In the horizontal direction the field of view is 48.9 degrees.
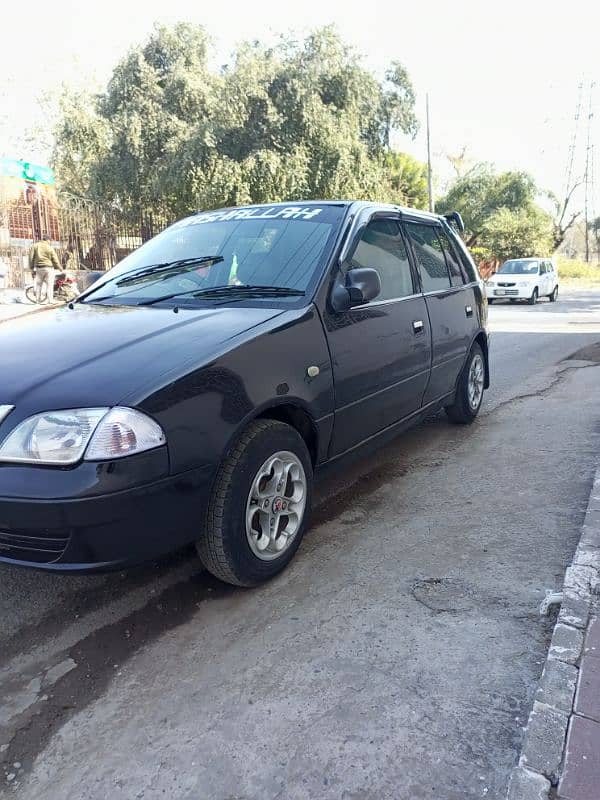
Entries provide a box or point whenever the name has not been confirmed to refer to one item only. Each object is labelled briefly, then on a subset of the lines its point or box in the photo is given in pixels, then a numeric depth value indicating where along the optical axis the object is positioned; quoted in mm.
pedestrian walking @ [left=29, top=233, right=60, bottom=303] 16109
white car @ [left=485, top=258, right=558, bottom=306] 21250
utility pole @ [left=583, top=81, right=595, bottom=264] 47172
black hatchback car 2375
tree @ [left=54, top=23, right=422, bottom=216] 20578
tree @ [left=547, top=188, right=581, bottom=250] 44938
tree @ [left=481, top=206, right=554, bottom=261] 36688
